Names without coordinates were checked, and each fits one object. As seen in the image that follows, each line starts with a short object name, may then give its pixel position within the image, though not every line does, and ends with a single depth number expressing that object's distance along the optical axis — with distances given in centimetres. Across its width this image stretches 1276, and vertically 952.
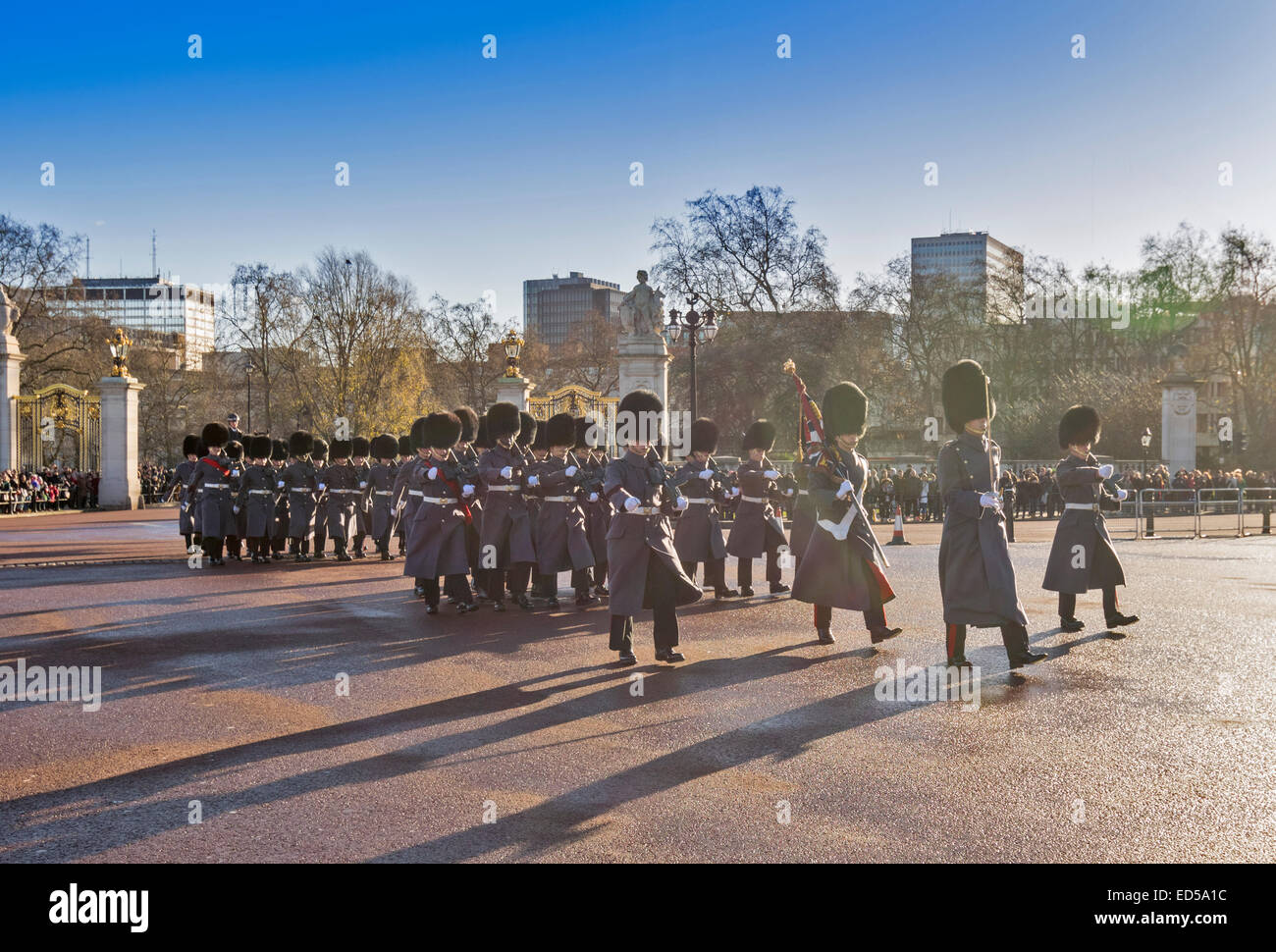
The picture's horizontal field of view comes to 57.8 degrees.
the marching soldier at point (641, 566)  815
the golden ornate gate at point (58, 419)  3030
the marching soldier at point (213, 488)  1534
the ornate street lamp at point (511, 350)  2711
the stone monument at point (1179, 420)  3684
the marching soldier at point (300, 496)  1652
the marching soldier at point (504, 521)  1104
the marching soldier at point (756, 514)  1201
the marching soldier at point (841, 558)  858
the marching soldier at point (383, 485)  1619
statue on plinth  2228
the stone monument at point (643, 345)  2202
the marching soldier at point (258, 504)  1595
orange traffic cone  2046
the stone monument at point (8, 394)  2944
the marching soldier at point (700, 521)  1156
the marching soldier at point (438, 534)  1053
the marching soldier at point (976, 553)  755
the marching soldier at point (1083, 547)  932
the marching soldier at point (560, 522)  1094
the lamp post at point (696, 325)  2362
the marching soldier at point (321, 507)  1675
